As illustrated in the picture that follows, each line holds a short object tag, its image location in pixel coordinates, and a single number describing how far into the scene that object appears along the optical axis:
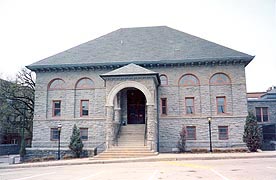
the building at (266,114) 27.88
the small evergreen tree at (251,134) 20.59
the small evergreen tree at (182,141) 22.52
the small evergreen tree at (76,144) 21.09
